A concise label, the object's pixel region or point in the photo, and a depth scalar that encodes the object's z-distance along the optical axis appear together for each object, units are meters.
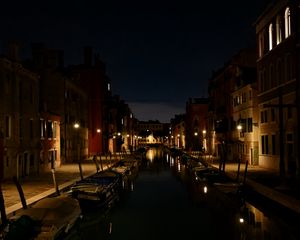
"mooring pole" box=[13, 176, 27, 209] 11.63
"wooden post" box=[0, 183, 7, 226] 10.23
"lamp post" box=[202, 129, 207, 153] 45.68
